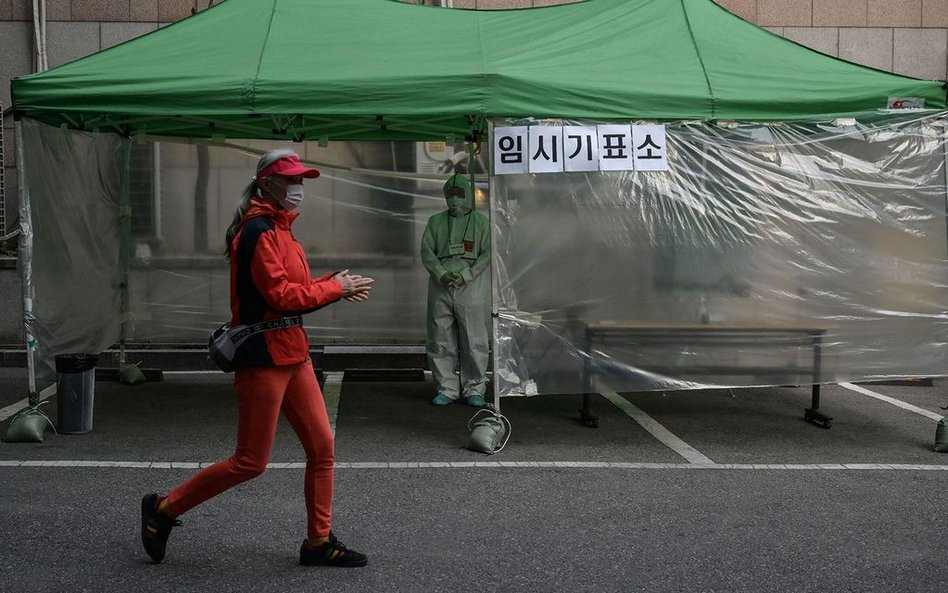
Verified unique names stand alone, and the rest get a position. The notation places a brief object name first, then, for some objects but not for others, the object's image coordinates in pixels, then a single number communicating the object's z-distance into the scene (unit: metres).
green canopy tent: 6.87
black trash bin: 7.15
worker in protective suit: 8.73
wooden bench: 7.12
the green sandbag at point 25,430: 6.84
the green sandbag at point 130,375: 9.55
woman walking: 4.17
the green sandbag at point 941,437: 6.97
